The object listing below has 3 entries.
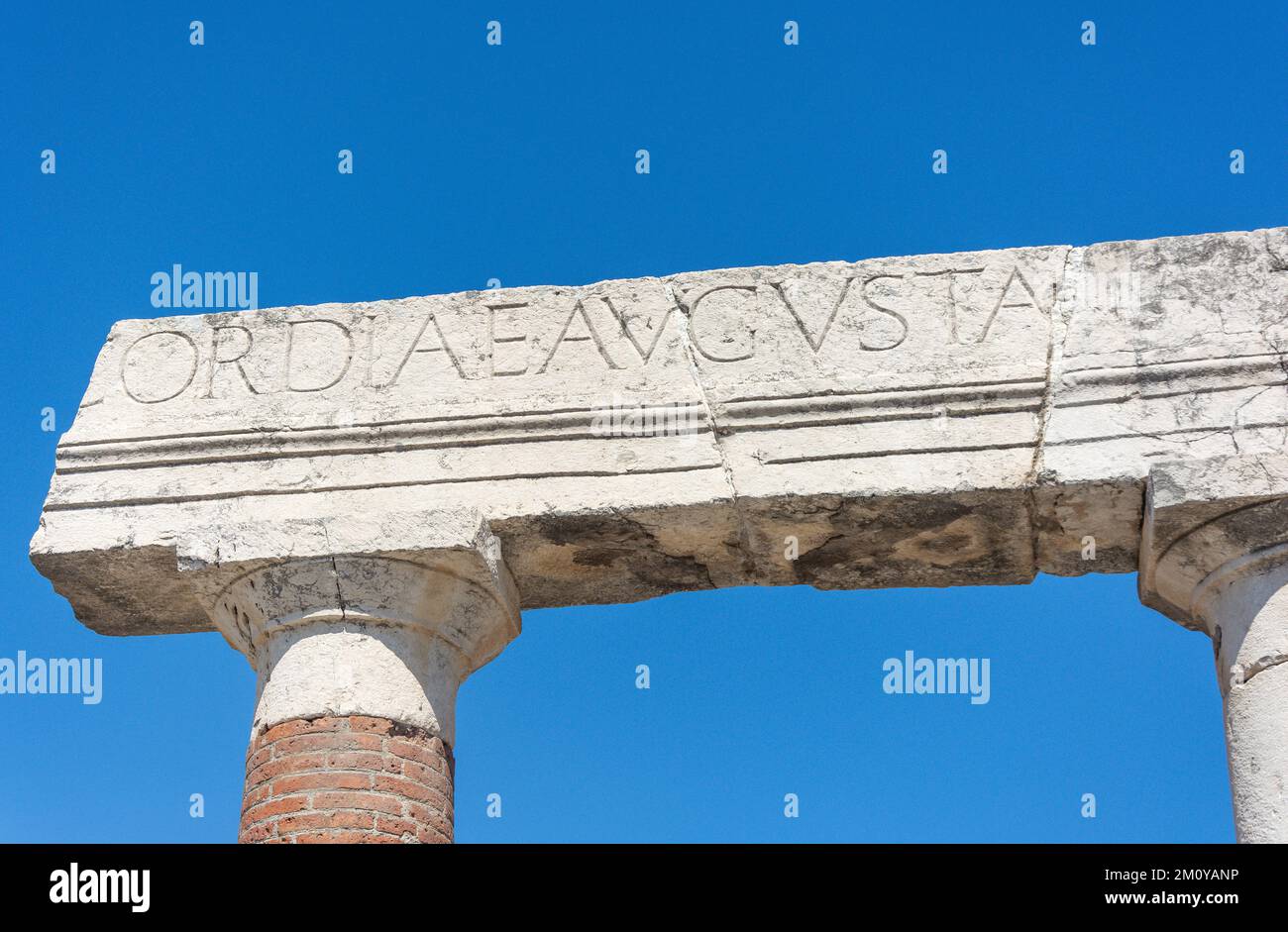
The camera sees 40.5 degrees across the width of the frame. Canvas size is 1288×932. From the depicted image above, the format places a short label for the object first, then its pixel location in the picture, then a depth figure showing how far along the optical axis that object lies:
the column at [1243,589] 5.75
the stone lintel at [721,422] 6.21
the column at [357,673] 5.98
